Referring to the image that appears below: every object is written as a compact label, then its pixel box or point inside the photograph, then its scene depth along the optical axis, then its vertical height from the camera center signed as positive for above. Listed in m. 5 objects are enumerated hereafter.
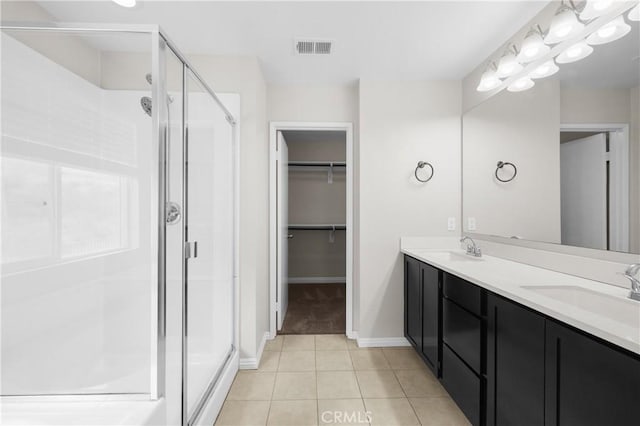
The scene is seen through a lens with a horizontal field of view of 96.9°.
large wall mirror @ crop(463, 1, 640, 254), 1.32 +0.34
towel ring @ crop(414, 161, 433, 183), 2.62 +0.41
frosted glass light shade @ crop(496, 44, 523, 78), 1.98 +1.05
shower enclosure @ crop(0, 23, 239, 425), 1.21 -0.05
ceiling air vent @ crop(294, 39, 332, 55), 2.08 +1.25
